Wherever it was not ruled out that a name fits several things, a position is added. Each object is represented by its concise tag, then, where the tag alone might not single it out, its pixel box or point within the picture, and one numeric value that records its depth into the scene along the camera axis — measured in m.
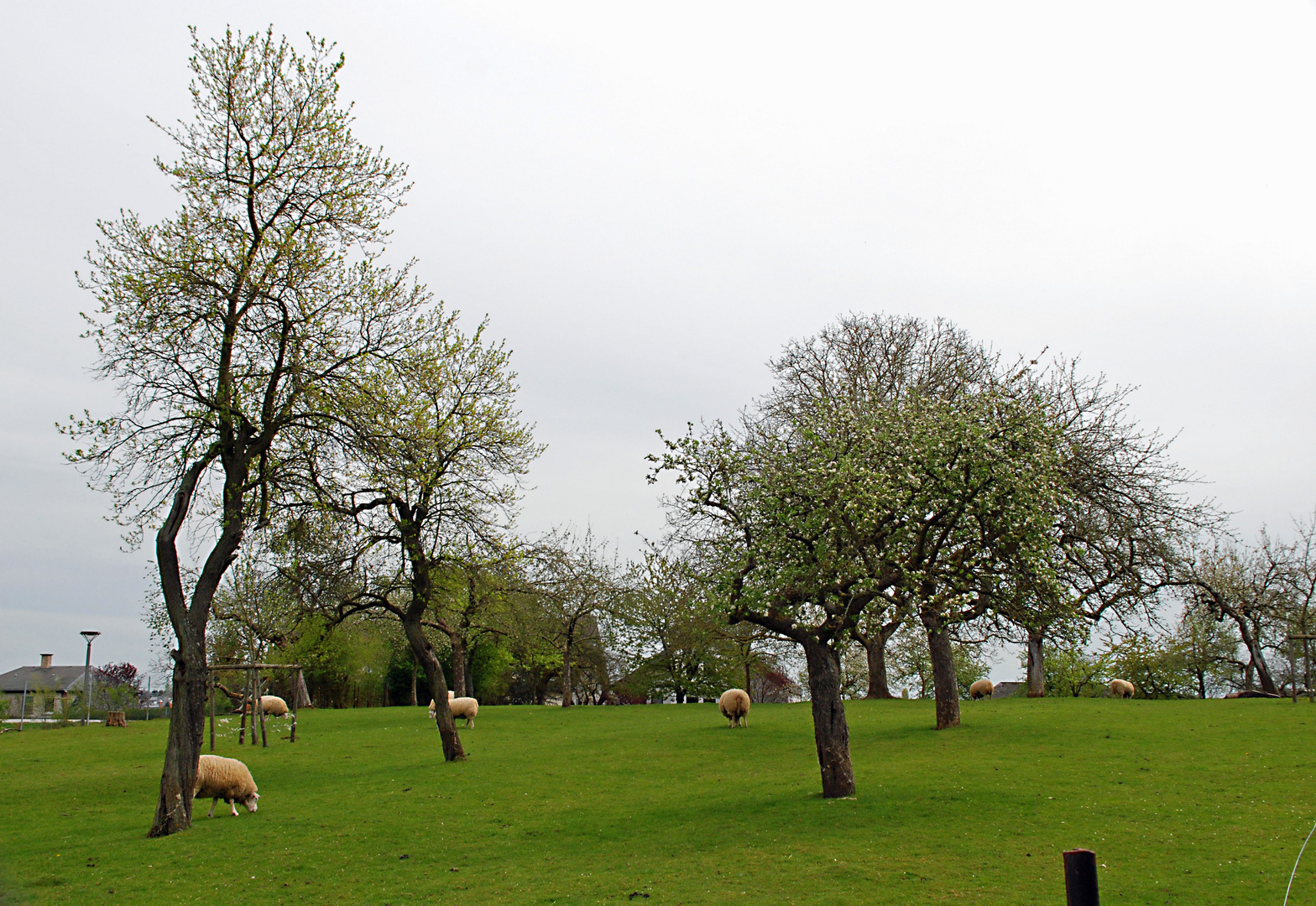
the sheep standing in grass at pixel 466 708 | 35.19
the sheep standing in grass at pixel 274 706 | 42.29
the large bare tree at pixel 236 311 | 16.72
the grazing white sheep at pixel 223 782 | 17.42
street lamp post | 43.05
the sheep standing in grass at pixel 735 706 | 31.89
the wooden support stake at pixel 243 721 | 31.92
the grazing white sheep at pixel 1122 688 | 37.66
